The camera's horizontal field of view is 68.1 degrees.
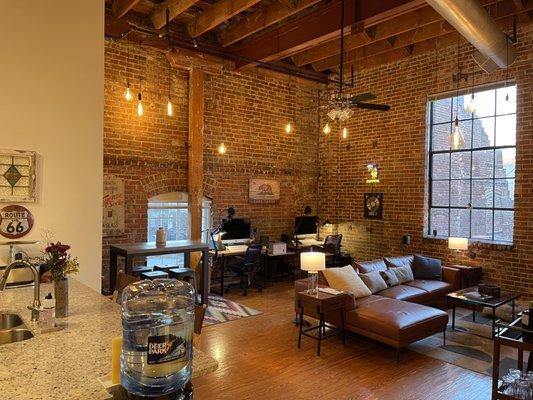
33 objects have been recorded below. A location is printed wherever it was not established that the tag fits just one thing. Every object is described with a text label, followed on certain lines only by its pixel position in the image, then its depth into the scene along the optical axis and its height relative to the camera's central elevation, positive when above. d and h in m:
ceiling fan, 4.49 +1.07
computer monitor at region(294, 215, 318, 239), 8.27 -0.58
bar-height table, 5.34 -0.78
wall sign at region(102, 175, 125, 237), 6.06 -0.17
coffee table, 4.79 -1.25
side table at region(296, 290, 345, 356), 4.45 -1.26
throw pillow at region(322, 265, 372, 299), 5.04 -1.08
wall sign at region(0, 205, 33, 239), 3.52 -0.25
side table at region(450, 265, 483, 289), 6.20 -1.19
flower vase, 2.40 -0.63
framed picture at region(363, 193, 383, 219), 7.81 -0.13
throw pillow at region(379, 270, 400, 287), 5.81 -1.17
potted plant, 2.41 -0.49
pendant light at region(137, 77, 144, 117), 5.77 +1.42
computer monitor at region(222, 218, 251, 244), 7.22 -0.62
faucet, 2.30 -0.58
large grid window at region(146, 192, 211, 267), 6.73 -0.40
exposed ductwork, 3.86 +1.88
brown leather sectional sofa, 4.22 -1.33
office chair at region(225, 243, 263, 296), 6.87 -1.22
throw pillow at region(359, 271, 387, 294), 5.46 -1.16
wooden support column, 6.82 +0.70
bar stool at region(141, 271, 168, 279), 5.39 -1.10
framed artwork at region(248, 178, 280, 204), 7.81 +0.13
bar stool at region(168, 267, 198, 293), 5.79 -1.15
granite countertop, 1.50 -0.75
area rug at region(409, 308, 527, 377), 4.14 -1.72
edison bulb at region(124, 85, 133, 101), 5.85 +1.53
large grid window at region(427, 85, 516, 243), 6.24 +0.55
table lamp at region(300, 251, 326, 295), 4.66 -0.76
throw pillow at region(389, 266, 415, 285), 6.03 -1.16
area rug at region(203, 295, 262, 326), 5.50 -1.71
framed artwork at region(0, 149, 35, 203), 3.50 +0.16
